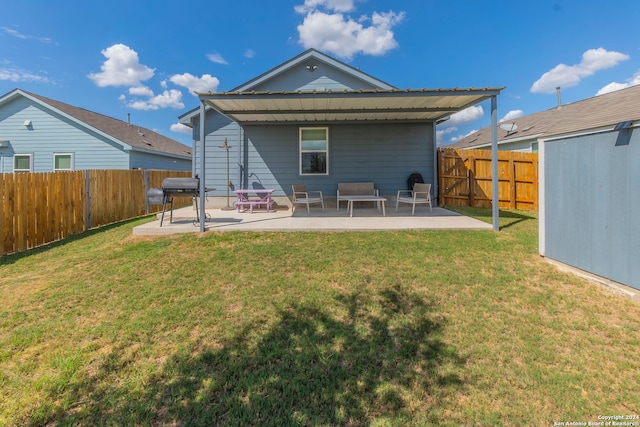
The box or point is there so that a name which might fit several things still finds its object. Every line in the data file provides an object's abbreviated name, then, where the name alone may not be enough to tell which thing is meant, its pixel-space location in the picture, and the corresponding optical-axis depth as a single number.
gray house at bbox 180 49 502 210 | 9.02
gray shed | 3.03
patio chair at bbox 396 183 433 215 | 7.77
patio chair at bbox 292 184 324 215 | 7.77
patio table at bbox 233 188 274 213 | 8.12
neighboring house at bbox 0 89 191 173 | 12.38
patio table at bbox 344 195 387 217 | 7.07
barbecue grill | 5.98
